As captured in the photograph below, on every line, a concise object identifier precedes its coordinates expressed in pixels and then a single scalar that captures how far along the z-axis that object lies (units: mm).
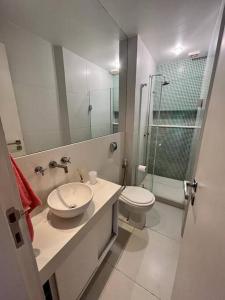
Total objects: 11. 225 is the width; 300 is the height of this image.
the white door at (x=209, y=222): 412
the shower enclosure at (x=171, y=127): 2340
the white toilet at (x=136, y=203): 1589
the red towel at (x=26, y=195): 650
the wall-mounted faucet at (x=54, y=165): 1043
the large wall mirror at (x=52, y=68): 998
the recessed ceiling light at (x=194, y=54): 2049
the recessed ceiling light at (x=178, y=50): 1937
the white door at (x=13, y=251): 389
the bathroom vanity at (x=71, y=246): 729
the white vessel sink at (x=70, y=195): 1012
